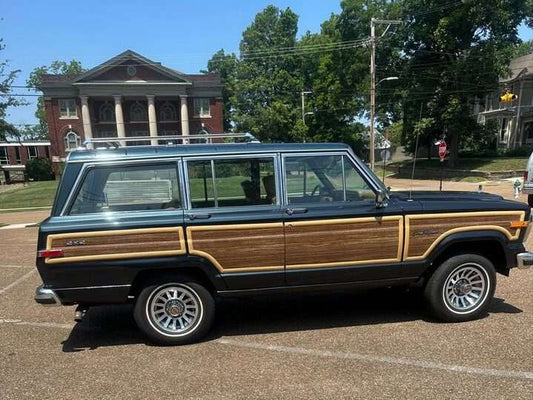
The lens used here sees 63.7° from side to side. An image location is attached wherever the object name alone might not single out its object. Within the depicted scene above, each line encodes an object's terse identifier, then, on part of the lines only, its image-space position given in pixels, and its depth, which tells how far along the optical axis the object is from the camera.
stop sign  14.94
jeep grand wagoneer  4.06
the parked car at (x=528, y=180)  12.05
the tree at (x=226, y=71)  73.79
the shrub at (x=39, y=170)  47.16
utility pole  26.55
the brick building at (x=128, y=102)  49.94
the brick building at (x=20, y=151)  57.72
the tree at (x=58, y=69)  92.27
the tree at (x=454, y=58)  30.89
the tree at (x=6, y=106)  18.55
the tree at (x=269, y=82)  54.09
